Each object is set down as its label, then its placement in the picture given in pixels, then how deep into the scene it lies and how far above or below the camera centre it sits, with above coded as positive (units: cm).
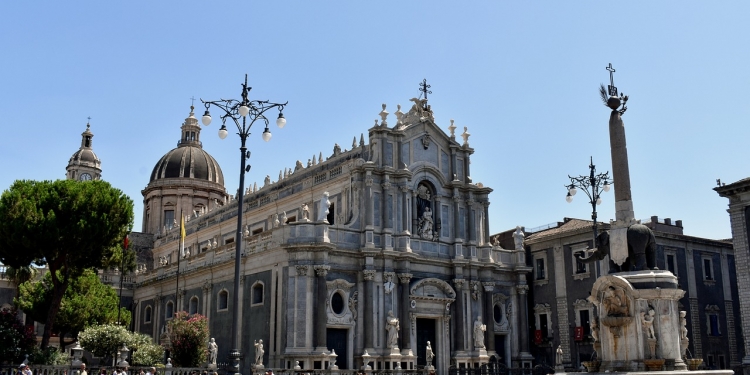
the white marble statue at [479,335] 4194 +46
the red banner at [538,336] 4556 +42
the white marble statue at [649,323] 1819 +46
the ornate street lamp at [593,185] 2898 +620
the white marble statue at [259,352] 3243 -34
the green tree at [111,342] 3603 +15
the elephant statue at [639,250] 1928 +241
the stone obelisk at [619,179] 1961 +446
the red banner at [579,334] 4234 +49
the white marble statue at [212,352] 3219 -32
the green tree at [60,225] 3516 +579
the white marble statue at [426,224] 4247 +682
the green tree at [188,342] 3512 +13
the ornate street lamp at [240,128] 2020 +630
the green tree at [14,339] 3338 +30
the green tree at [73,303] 4519 +258
